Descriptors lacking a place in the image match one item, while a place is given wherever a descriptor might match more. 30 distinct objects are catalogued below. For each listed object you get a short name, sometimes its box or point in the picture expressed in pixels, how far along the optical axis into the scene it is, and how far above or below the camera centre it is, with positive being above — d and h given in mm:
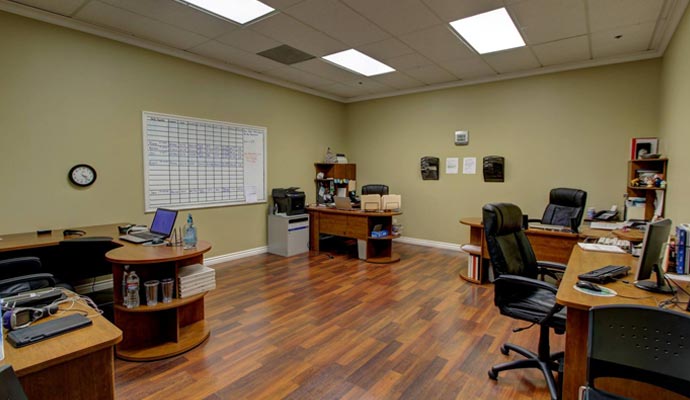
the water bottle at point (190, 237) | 2846 -467
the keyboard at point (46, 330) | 1240 -573
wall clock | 3646 +54
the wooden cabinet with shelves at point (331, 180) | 6520 +38
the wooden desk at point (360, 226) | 5215 -704
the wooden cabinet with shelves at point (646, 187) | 3756 -31
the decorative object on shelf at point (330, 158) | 6547 +456
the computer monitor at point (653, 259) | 1789 -408
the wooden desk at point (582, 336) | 1603 -764
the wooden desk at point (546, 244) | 3734 -689
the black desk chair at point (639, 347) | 1159 -579
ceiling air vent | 4285 +1653
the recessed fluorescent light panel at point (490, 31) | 3438 +1663
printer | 5520 -317
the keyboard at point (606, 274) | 1964 -532
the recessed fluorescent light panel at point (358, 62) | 4566 +1700
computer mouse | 1804 -545
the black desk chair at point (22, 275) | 2055 -631
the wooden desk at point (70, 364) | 1149 -654
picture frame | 4031 +443
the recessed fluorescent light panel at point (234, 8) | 3174 +1649
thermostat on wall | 5734 +755
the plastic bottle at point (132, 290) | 2508 -803
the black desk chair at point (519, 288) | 2139 -709
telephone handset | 4367 -397
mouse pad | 1754 -561
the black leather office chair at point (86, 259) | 2801 -674
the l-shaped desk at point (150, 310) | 2539 -1003
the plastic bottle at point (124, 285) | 2555 -780
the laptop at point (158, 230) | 3051 -464
